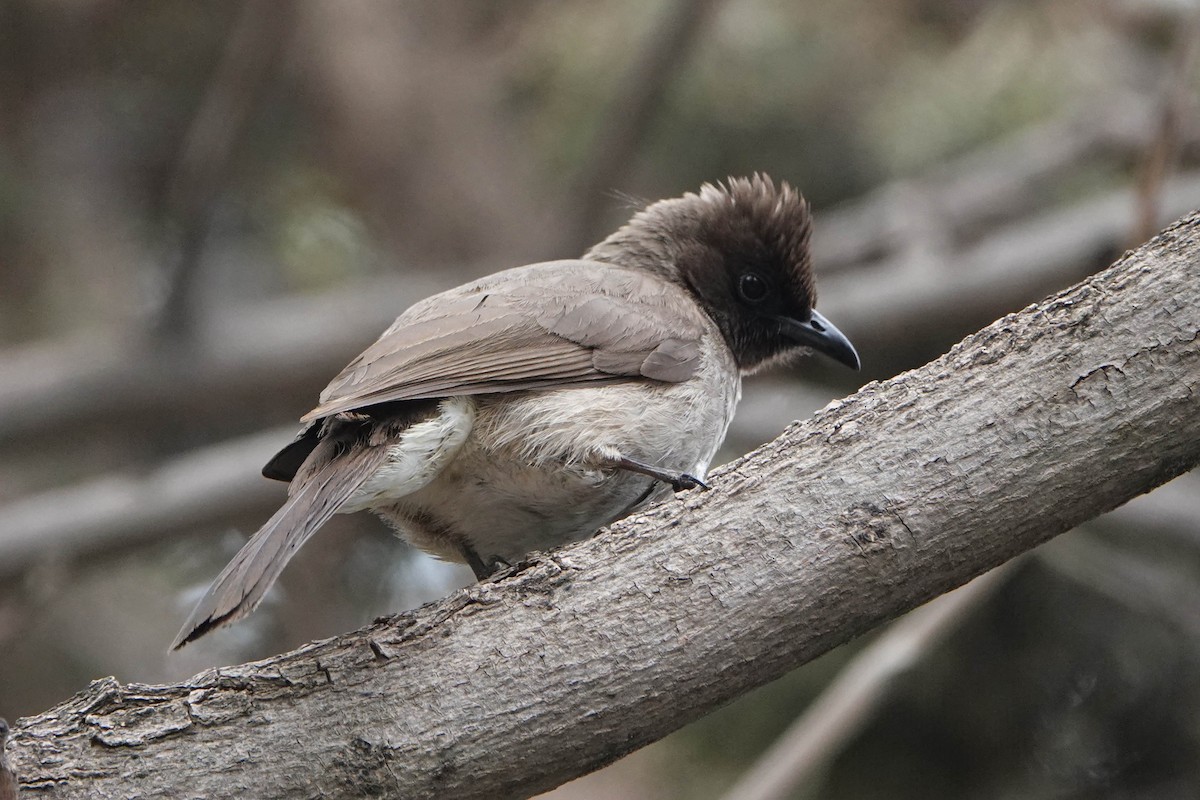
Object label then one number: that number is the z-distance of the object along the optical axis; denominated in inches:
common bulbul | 261.9
